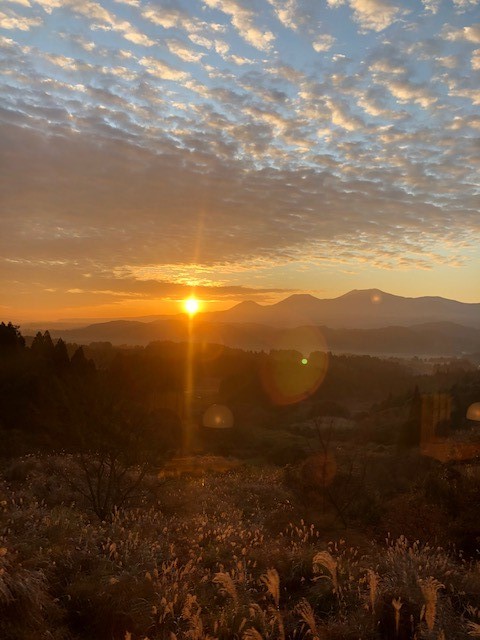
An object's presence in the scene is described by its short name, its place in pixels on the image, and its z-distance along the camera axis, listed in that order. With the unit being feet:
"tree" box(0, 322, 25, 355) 117.39
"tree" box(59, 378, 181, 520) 37.42
